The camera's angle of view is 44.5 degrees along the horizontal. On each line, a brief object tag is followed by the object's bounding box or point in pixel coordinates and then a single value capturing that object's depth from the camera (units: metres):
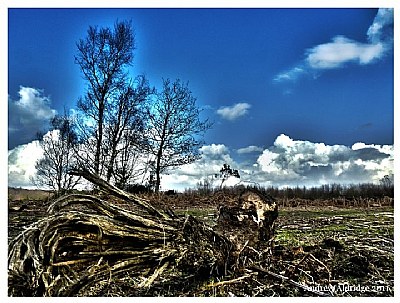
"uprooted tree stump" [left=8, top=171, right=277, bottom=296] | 3.29
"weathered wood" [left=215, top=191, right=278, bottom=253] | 3.83
